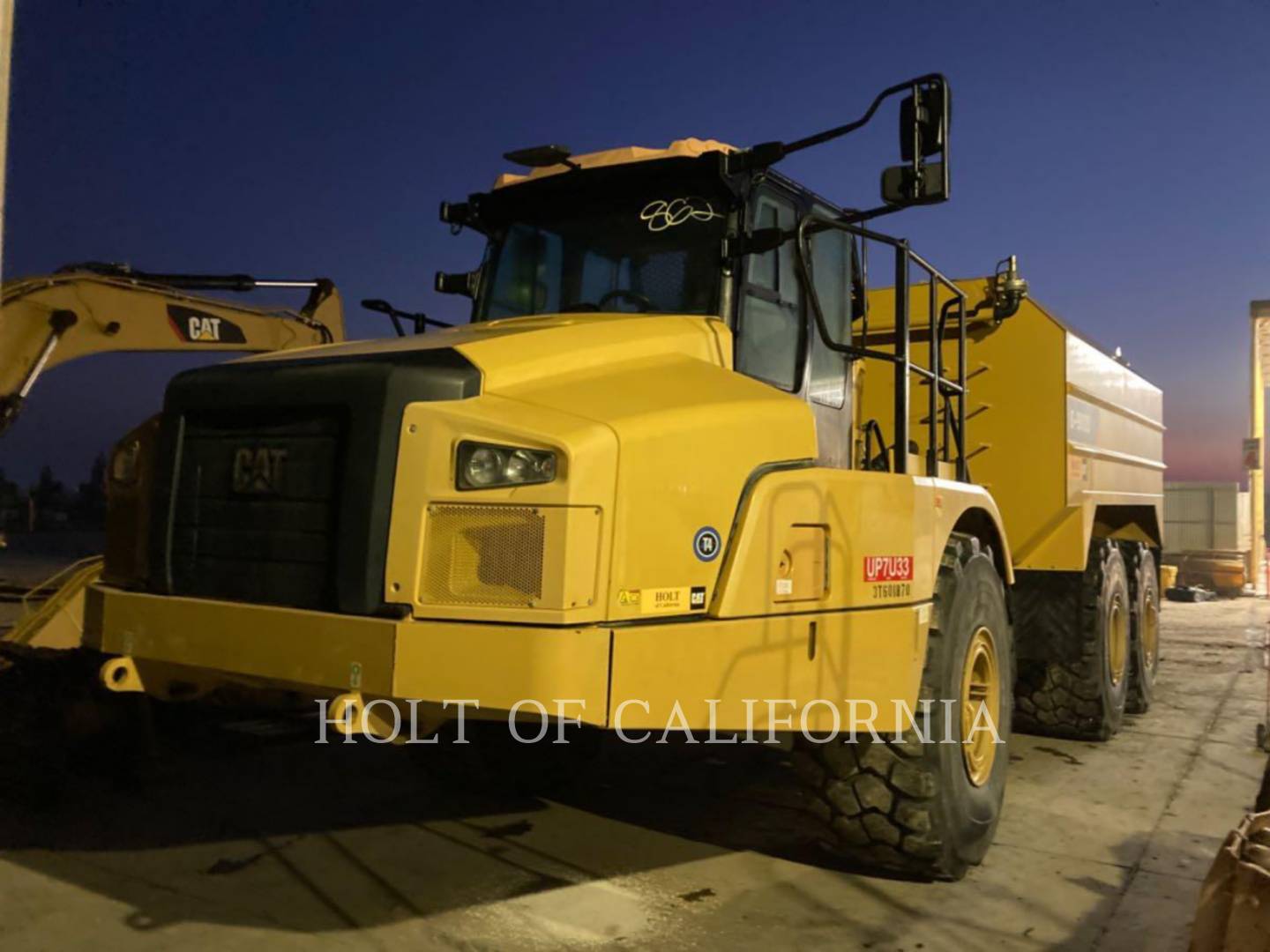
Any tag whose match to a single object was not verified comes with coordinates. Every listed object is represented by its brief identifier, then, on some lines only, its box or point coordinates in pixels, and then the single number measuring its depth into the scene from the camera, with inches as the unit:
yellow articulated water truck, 121.3
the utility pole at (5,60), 123.3
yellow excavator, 275.4
